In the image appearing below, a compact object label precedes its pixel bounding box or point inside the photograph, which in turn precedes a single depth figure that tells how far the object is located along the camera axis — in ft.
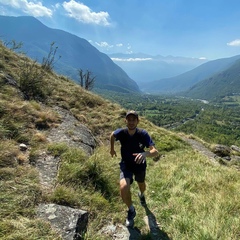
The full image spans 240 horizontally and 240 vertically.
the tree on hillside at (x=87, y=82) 84.14
